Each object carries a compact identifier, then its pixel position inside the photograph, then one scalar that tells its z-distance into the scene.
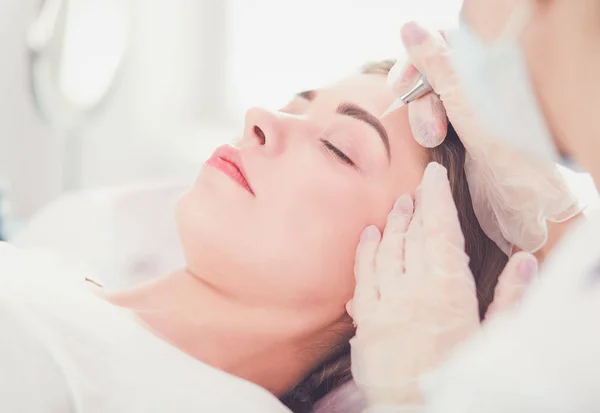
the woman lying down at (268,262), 1.04
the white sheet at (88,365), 0.93
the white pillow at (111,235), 1.65
